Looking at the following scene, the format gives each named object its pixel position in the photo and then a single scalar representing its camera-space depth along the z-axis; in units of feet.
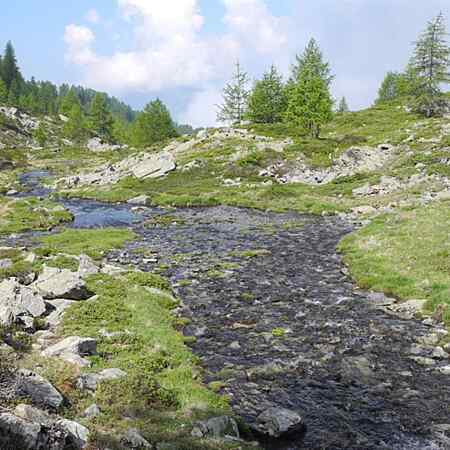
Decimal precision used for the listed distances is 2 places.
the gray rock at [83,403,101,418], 39.09
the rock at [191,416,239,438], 39.81
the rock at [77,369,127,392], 43.91
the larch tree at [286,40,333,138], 273.13
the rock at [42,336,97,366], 48.96
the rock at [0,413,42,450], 29.22
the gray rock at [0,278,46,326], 59.26
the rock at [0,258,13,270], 85.86
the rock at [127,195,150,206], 198.08
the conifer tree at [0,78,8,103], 599.16
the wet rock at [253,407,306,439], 42.16
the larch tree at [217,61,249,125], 369.22
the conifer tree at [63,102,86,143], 530.27
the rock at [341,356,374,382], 52.60
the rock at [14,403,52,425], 32.50
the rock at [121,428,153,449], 35.45
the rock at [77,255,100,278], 83.39
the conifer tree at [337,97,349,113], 649.20
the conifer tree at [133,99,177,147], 371.15
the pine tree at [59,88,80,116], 616.39
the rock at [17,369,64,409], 37.06
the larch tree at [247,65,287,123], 349.61
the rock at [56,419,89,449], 33.35
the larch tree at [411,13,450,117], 309.22
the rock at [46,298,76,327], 61.54
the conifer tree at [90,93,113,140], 531.50
